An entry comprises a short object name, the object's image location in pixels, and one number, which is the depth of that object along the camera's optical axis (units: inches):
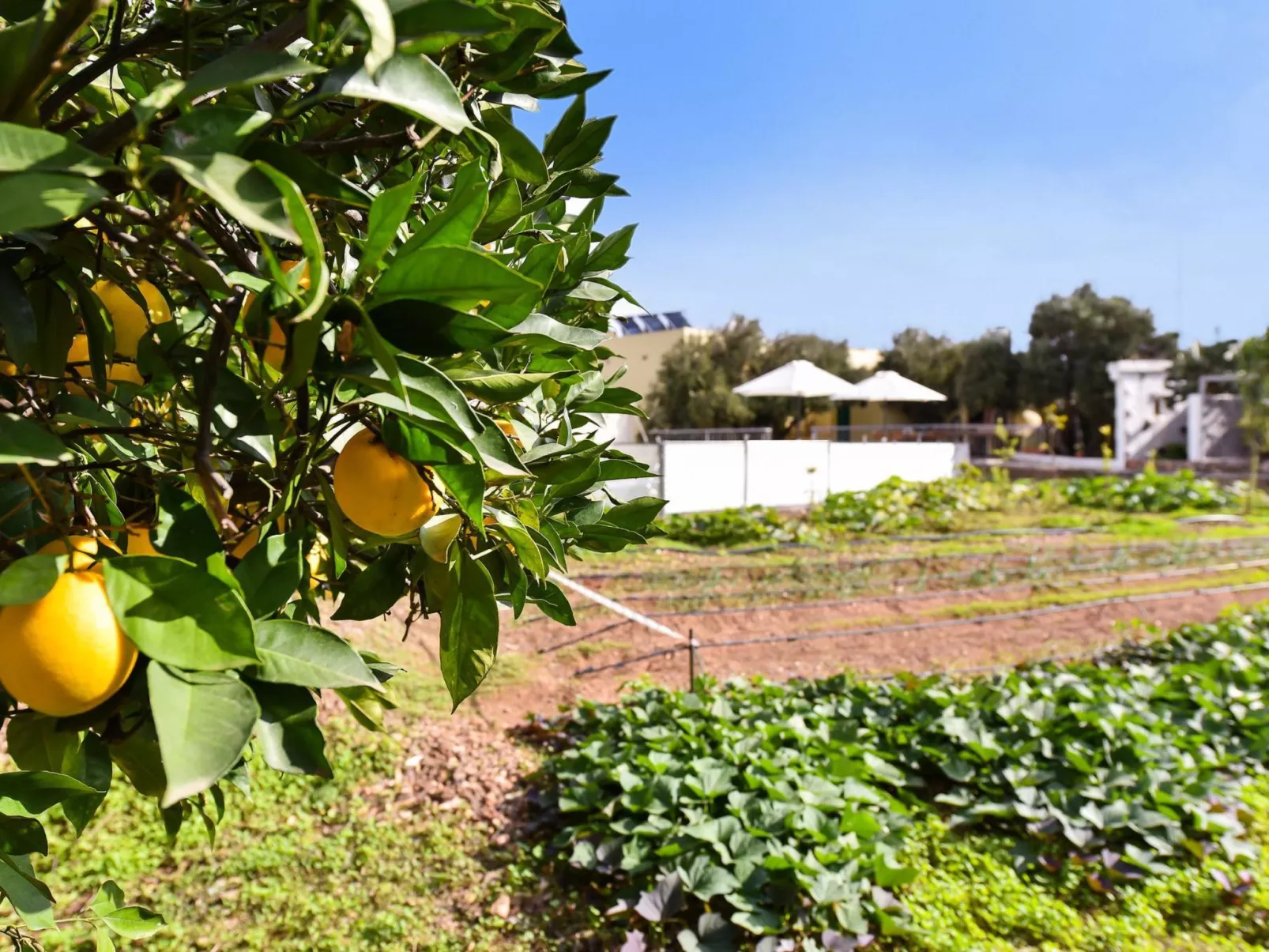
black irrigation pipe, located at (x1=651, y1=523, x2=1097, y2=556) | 320.2
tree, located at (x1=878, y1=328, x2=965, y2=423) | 979.3
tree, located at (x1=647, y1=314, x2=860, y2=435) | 770.8
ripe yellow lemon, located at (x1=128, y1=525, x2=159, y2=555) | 24.6
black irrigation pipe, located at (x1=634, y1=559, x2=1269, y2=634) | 243.3
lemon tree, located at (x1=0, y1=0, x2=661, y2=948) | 16.0
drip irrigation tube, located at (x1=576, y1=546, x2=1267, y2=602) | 254.2
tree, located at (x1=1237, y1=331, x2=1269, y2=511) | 580.1
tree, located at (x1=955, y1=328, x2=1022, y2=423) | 949.2
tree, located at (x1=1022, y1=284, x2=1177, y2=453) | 935.0
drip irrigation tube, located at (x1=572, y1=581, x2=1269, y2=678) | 188.4
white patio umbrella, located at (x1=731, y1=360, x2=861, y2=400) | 570.2
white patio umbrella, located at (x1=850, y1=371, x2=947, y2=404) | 617.3
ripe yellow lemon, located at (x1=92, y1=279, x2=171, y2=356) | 28.7
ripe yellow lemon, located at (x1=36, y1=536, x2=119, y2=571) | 18.9
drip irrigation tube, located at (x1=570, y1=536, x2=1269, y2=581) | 271.9
